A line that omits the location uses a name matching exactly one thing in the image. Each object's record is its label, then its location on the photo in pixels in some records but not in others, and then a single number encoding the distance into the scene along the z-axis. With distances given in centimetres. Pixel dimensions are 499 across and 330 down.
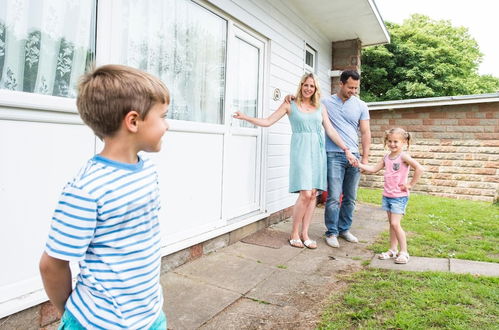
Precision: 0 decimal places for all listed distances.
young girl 344
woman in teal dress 400
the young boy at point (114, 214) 96
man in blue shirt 420
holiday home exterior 203
